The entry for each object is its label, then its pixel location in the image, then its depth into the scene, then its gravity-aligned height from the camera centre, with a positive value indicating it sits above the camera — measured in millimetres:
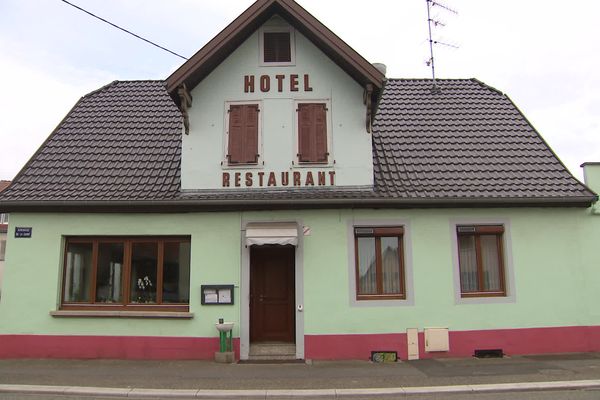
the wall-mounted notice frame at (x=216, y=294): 10109 -228
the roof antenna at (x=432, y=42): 14016 +7131
